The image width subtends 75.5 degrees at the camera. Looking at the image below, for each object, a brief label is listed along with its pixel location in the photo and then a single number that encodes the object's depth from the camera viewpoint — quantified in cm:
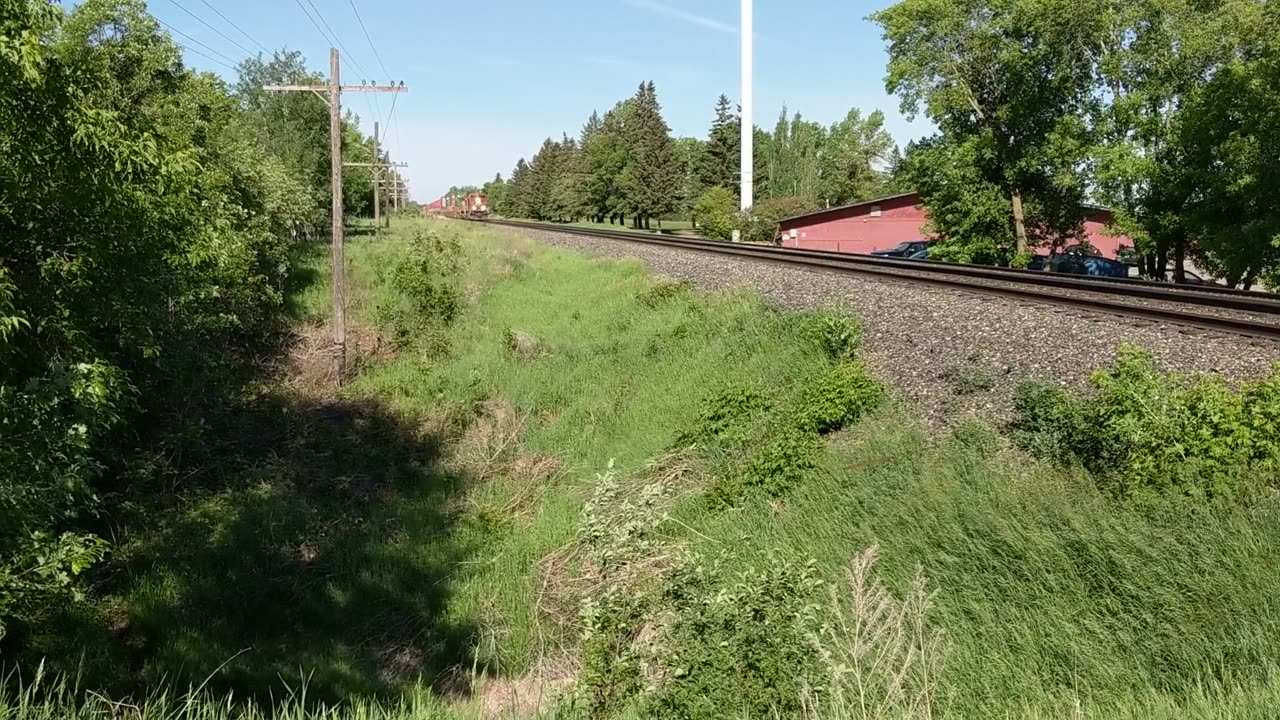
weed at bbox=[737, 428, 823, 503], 839
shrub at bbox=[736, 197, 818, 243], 5669
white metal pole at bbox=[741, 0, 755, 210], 5891
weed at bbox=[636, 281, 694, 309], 1922
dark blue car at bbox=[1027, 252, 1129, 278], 3216
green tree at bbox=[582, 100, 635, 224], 9119
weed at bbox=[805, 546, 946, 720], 427
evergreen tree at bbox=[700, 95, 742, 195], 8394
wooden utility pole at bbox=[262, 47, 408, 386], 1712
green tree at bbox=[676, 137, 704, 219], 8331
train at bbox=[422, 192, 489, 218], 12588
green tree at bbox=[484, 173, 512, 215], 15269
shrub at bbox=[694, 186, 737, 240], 6012
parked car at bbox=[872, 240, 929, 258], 3942
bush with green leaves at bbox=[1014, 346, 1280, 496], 583
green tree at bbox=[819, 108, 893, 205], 8975
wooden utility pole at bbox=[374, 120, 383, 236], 4716
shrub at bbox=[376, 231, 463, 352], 1981
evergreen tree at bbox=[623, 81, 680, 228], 7656
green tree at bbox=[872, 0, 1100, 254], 3316
